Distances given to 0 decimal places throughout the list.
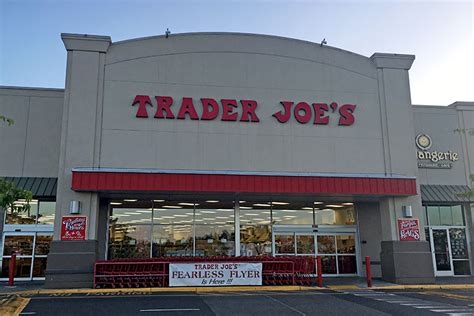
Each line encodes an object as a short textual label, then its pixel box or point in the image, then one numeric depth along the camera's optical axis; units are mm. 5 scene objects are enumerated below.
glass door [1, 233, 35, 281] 18516
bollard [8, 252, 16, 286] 16297
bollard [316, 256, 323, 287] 16469
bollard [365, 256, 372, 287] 16344
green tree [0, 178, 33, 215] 12086
